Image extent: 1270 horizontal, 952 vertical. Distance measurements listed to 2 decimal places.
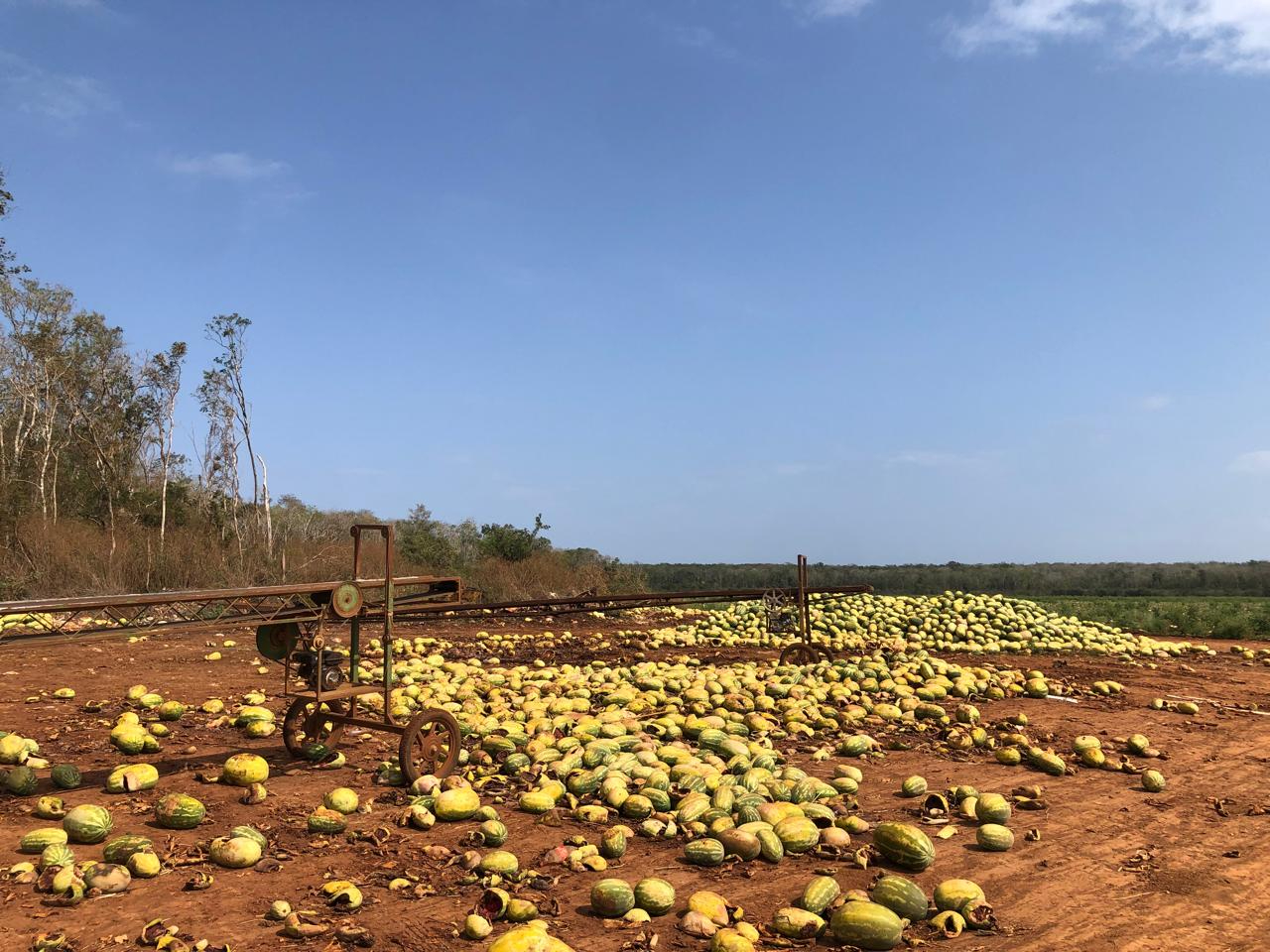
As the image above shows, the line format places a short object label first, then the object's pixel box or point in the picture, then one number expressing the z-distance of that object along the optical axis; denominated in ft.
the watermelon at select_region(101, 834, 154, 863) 13.37
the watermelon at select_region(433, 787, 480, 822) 16.17
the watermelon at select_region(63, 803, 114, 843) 14.28
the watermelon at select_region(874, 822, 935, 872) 14.30
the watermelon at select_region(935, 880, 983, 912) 12.67
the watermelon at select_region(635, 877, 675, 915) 12.55
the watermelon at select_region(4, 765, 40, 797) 16.93
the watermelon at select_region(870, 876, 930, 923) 12.41
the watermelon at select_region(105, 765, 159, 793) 17.26
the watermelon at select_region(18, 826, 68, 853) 13.79
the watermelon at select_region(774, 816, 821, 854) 15.06
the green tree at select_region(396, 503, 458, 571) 89.26
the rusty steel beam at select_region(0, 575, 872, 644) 13.55
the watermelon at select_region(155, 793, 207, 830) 15.26
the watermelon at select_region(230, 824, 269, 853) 14.19
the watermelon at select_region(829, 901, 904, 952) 11.52
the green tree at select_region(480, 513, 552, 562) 89.45
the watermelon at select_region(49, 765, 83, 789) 17.46
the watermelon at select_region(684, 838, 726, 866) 14.43
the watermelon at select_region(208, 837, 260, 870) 13.58
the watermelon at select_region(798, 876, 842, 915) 12.41
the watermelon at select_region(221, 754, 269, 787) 17.89
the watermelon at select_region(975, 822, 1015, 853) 15.40
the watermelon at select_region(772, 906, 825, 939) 11.80
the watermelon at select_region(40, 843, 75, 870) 13.01
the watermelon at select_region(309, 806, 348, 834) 15.19
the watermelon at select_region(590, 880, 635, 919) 12.40
